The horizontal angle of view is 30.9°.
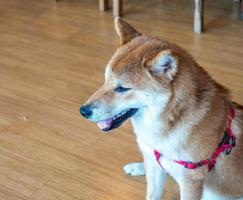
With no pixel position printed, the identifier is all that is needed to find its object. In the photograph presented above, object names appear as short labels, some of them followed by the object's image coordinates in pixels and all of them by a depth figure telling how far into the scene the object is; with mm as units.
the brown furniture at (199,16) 2939
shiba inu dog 1272
